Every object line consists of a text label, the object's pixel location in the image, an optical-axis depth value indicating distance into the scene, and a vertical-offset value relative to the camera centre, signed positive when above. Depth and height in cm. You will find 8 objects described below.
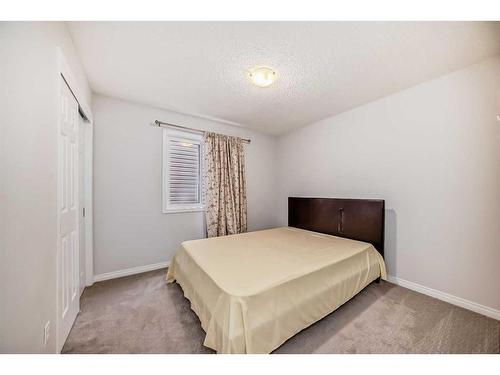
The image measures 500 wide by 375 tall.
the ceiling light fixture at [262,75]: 184 +108
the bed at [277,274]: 118 -71
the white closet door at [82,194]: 201 -11
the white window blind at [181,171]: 289 +21
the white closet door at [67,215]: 132 -25
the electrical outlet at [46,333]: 108 -86
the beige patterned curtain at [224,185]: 314 -1
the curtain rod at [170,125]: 274 +87
